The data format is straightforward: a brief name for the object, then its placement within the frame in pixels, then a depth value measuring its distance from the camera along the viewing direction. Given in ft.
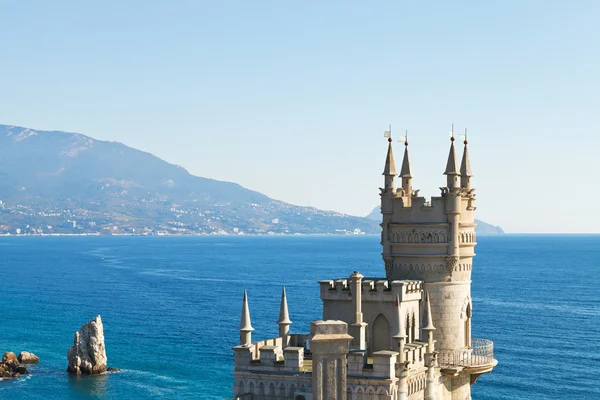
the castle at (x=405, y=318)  116.16
